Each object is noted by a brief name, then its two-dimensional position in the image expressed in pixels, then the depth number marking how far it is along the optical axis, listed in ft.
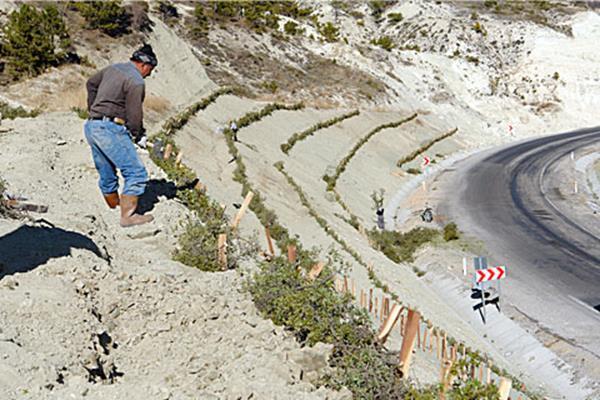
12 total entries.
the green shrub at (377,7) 287.65
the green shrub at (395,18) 265.54
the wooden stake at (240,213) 33.33
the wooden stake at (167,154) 46.08
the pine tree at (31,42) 86.02
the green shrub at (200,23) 159.74
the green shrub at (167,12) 159.63
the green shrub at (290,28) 202.28
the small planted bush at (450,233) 85.61
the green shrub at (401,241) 78.23
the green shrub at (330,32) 210.18
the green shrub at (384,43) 221.83
